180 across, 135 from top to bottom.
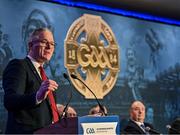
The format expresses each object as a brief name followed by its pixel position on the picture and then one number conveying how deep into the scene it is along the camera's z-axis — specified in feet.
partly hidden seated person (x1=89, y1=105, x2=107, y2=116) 16.42
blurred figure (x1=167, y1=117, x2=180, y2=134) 14.34
